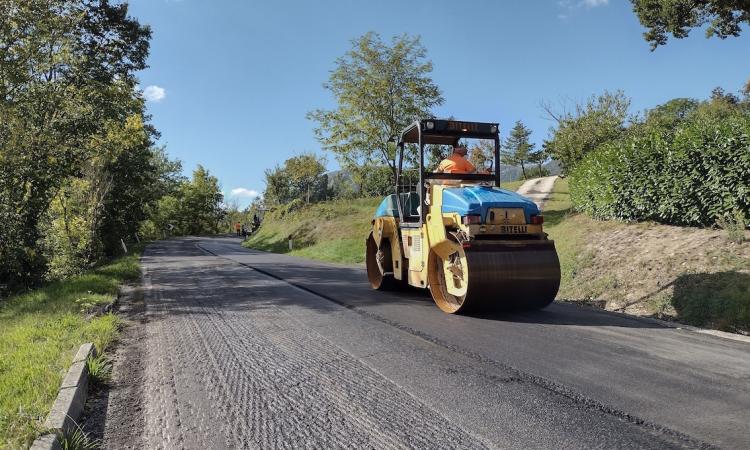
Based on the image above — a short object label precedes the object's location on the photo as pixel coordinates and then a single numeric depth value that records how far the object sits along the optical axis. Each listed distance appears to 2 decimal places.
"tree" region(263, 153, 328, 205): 43.03
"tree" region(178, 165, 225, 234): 65.62
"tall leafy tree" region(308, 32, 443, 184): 18.59
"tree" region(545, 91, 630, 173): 19.30
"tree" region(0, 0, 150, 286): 10.31
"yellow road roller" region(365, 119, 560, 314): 5.88
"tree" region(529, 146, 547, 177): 62.15
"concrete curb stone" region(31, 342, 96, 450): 2.71
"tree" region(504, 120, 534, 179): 63.75
